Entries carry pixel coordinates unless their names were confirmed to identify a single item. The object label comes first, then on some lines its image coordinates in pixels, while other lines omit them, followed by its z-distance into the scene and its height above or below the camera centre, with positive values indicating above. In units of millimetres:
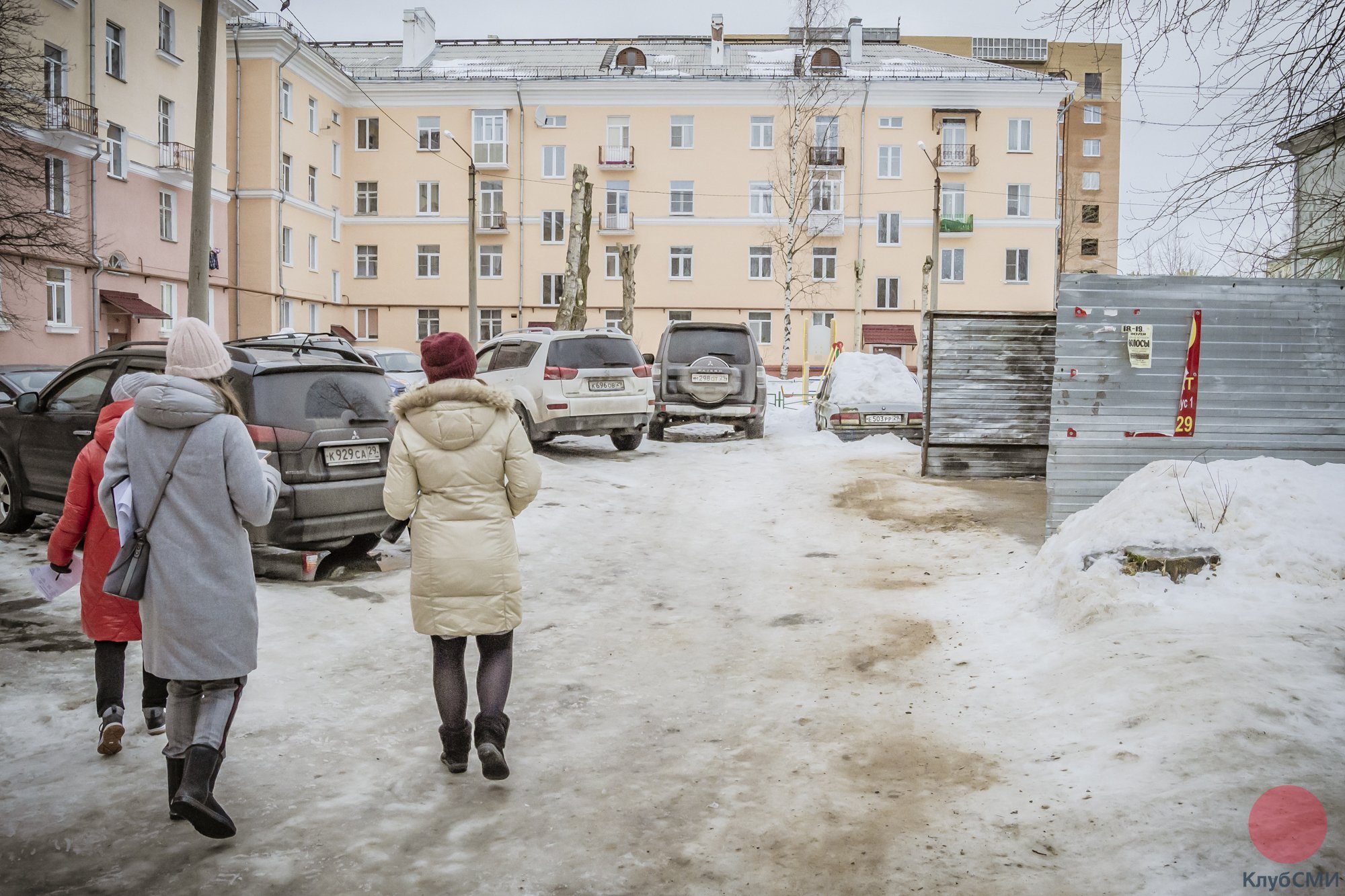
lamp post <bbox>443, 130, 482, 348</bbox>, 28552 +3118
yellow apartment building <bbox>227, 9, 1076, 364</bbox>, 46844 +8638
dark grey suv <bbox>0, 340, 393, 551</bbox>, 7324 -453
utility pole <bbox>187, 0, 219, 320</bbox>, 11125 +2202
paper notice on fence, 8469 +389
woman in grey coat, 3715 -588
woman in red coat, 4410 -1061
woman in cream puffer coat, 4289 -523
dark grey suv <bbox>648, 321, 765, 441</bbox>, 17656 +90
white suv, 14977 -25
